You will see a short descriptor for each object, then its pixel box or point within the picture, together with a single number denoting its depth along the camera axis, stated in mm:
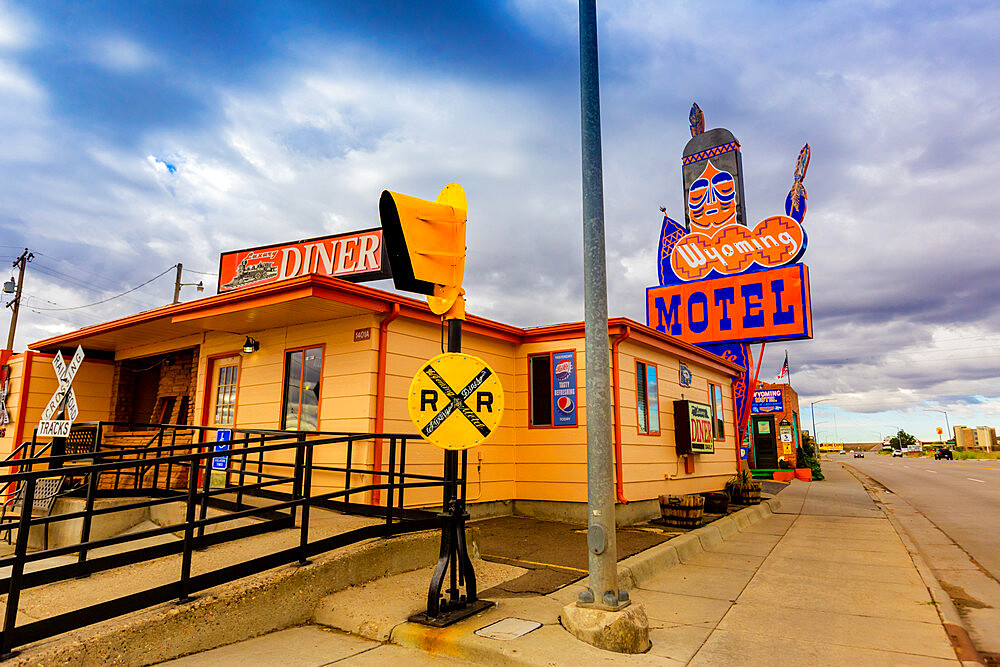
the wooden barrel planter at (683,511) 10391
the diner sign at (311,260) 12992
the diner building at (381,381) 9328
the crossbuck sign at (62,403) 8883
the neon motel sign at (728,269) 17109
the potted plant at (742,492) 15023
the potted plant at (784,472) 27391
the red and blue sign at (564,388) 11227
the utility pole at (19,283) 31281
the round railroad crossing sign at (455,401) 5016
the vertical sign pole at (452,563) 4965
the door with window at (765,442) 28156
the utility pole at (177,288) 31378
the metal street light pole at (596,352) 4773
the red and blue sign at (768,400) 26859
